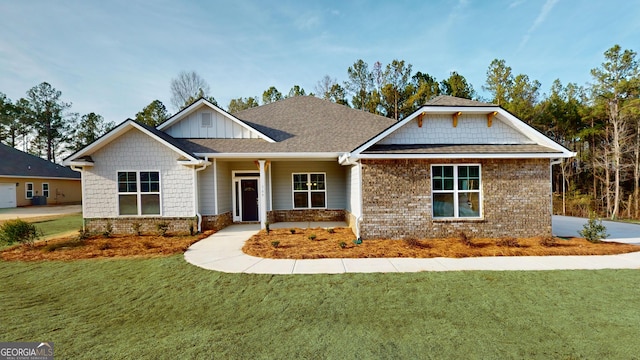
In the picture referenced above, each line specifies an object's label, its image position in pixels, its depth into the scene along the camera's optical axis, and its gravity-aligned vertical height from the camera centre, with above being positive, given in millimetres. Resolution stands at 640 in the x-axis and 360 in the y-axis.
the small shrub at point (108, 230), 9617 -1660
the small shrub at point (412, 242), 7671 -1902
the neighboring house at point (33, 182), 22484 +366
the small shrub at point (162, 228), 9617 -1625
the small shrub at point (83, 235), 9203 -1744
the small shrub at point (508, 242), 7637 -1965
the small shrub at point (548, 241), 7695 -1985
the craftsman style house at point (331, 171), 8430 +296
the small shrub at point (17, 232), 7832 -1358
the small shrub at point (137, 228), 9781 -1618
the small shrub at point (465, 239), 7801 -1922
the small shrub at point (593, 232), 7875 -1768
